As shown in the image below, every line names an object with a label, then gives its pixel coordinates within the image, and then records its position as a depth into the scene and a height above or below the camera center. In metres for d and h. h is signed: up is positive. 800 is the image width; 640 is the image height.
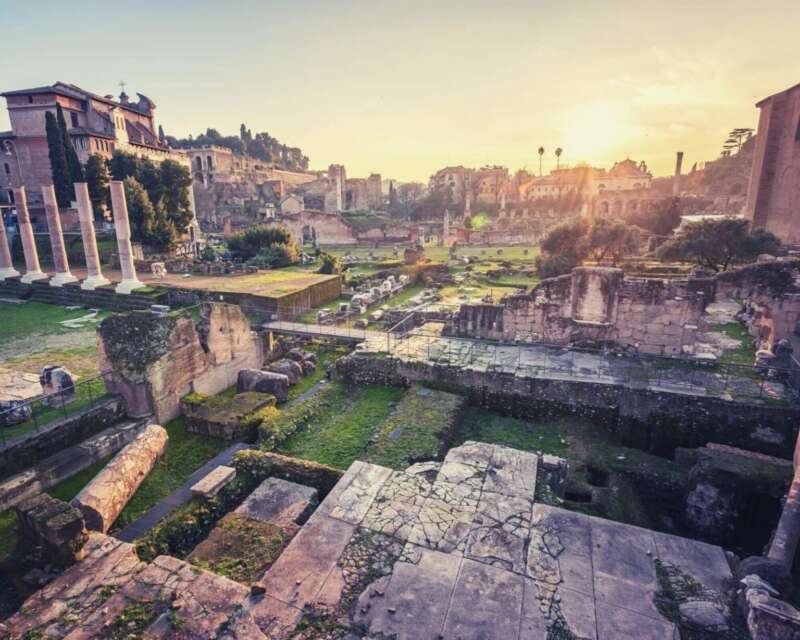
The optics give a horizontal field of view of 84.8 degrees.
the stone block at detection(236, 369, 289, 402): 11.22 -4.10
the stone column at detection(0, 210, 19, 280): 23.50 -2.13
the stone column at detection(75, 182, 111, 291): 21.06 -1.19
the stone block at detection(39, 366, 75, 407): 9.38 -3.54
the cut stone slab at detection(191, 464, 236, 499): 6.88 -4.13
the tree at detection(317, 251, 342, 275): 26.56 -2.75
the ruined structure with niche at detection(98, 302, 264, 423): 9.41 -3.05
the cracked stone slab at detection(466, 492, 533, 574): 5.05 -3.80
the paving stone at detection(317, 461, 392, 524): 5.83 -3.79
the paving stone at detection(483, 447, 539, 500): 6.25 -3.74
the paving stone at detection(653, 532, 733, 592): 4.84 -3.88
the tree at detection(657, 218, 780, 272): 22.58 -1.28
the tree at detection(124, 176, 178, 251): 28.41 +0.10
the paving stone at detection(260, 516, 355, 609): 4.68 -3.85
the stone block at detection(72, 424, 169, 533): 6.54 -4.18
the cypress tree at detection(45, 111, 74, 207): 33.31 +4.37
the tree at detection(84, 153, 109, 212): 31.81 +3.13
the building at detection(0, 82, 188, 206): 37.44 +7.51
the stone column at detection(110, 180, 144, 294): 20.14 -0.94
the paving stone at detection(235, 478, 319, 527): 6.22 -4.11
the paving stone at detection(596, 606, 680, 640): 4.19 -3.88
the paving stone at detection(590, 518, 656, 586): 4.88 -3.84
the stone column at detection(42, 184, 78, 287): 22.45 -0.76
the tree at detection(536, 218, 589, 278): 24.98 -1.78
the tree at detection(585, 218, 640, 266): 25.72 -1.19
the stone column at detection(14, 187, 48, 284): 22.89 -1.02
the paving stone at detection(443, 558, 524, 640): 4.20 -3.83
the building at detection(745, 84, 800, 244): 31.19 +3.60
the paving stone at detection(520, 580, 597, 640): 4.22 -3.86
